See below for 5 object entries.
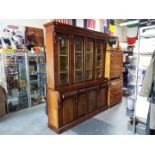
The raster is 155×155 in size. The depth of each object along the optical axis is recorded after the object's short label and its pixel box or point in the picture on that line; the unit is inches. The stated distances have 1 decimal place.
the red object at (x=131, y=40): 288.8
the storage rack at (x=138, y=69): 99.0
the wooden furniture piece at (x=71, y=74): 107.7
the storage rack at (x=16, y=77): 148.9
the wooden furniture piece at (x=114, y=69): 158.1
